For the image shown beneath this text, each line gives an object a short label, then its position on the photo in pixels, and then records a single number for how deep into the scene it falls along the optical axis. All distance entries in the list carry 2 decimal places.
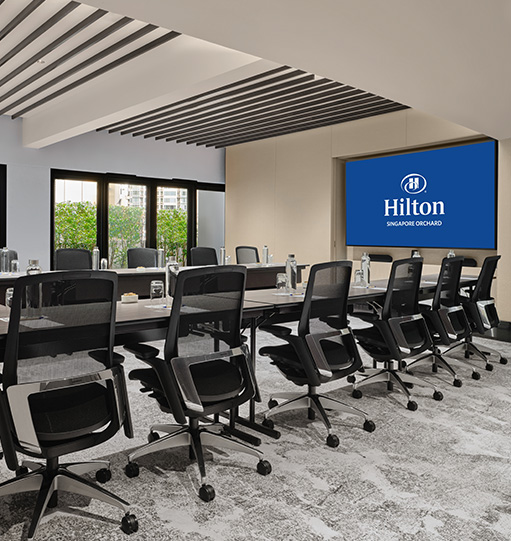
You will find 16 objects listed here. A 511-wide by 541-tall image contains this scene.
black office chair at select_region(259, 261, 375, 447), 3.28
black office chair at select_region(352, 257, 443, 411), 3.97
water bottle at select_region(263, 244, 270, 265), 8.22
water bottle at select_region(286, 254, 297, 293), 4.44
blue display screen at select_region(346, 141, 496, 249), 7.37
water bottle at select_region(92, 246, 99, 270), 5.96
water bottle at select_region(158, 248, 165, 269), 6.91
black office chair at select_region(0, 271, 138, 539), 2.13
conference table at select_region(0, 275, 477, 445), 2.93
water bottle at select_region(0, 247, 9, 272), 5.96
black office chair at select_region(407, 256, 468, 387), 4.60
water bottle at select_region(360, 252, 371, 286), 4.92
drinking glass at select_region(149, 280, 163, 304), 3.81
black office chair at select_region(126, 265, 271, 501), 2.63
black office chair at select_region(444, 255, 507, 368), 5.16
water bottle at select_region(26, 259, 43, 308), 2.14
